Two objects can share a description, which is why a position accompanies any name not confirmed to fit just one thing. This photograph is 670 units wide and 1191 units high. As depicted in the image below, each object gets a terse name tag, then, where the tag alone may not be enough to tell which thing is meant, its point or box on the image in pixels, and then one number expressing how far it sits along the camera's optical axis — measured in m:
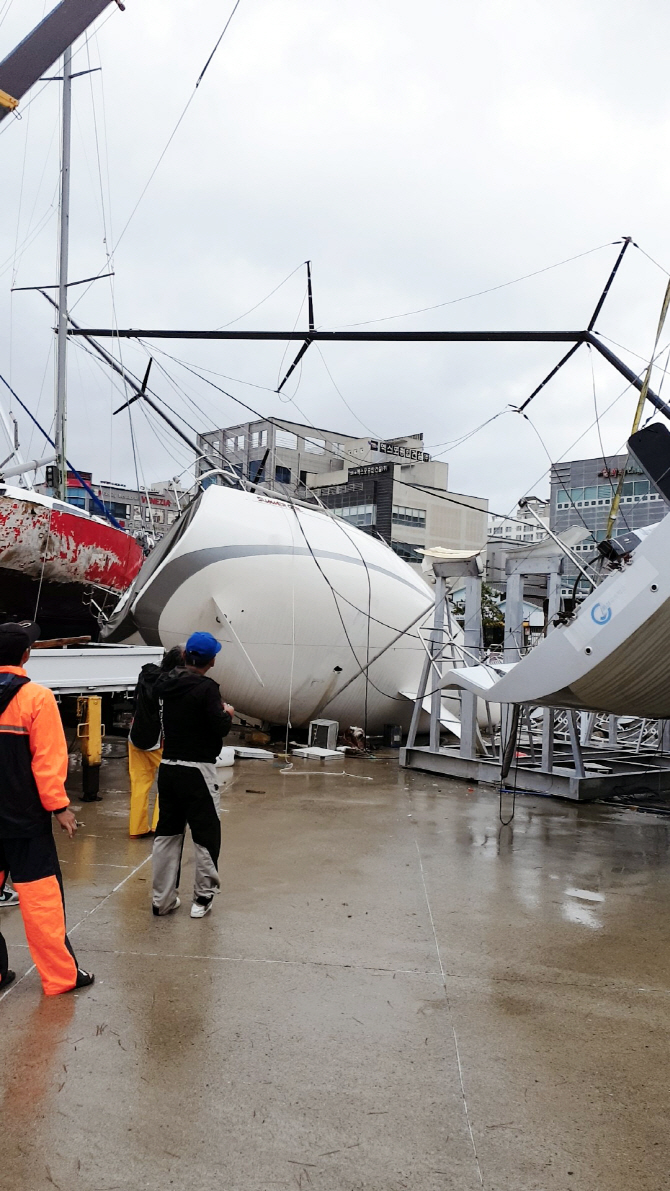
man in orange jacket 3.51
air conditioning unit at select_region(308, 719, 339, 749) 11.53
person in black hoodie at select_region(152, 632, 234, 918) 4.58
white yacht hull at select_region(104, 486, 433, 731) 10.51
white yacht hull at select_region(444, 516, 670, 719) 5.65
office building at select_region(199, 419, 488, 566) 56.75
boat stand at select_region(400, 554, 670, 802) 8.80
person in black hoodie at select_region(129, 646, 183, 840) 5.84
